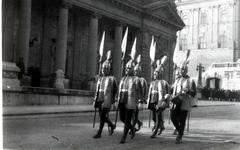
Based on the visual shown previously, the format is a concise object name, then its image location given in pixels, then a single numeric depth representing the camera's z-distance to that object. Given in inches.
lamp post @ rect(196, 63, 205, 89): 2125.5
